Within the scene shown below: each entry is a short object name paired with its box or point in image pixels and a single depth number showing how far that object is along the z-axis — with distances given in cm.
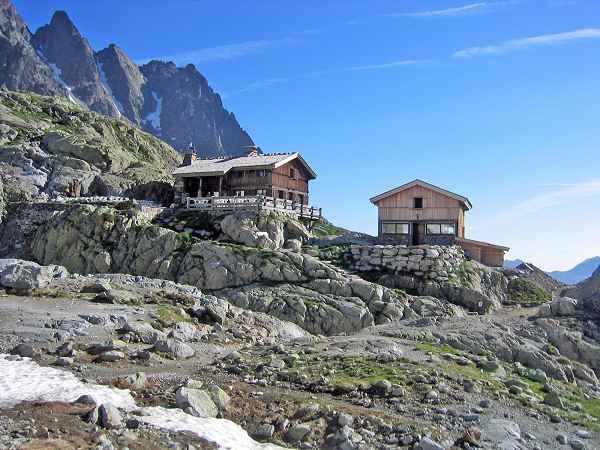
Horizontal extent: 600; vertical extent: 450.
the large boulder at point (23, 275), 3192
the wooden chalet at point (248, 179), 6631
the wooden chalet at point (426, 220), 5916
